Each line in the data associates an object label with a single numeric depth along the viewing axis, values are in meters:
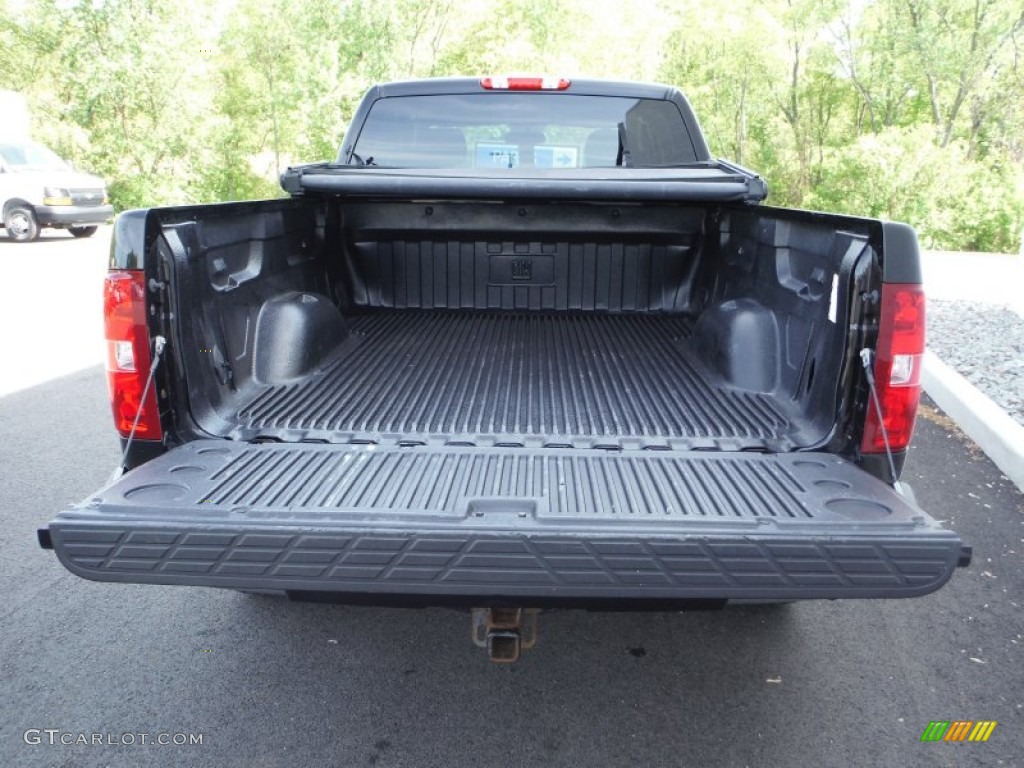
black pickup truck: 1.84
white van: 15.88
